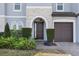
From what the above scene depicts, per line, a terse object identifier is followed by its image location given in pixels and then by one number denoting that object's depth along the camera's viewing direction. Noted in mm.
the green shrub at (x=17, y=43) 5234
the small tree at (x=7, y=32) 7162
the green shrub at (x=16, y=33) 7532
